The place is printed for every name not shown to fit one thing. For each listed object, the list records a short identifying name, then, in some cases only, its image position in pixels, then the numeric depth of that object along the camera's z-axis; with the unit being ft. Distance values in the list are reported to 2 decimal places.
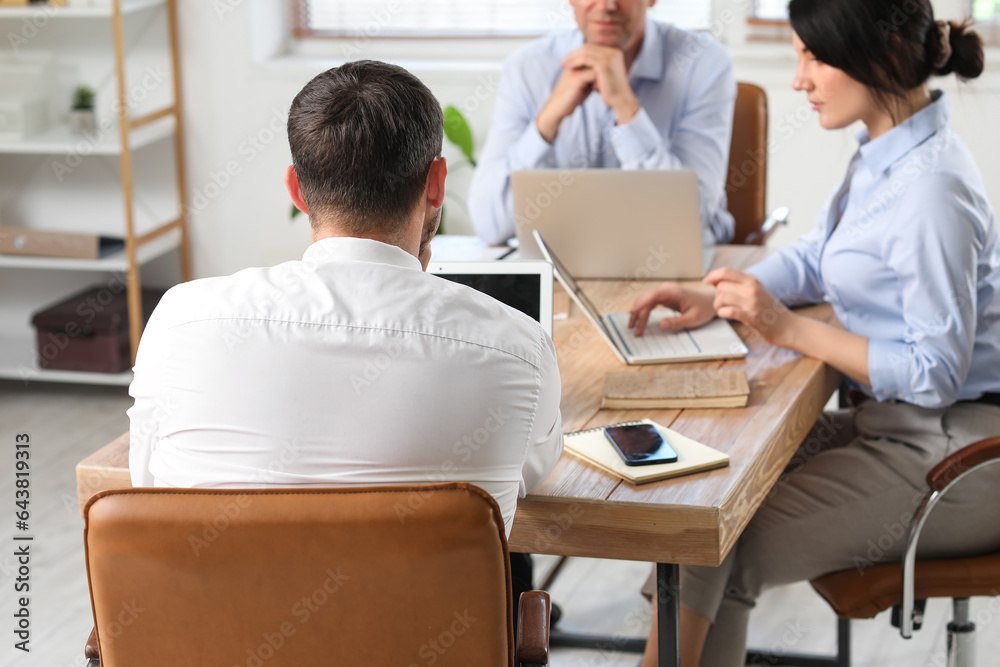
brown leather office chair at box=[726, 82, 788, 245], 17.75
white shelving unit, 22.15
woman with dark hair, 11.87
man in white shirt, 9.33
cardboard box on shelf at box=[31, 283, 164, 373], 23.39
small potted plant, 23.36
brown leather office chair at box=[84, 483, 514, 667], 8.94
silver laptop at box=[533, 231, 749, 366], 12.20
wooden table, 10.25
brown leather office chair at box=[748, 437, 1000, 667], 11.66
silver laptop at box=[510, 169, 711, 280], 13.31
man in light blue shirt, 15.51
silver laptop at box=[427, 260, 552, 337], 11.74
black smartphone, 10.60
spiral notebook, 10.50
